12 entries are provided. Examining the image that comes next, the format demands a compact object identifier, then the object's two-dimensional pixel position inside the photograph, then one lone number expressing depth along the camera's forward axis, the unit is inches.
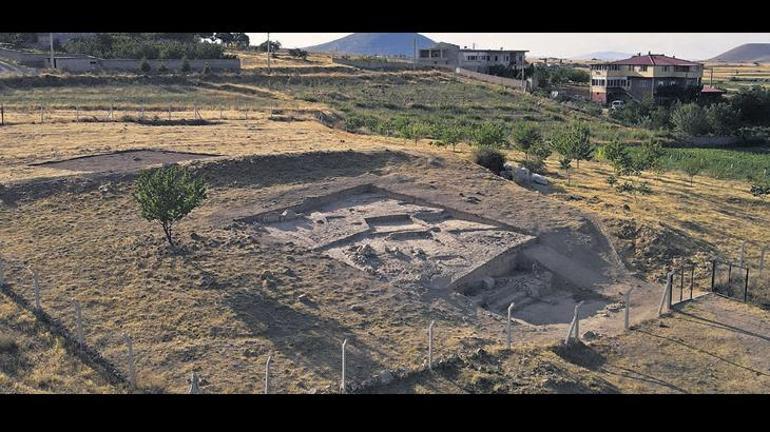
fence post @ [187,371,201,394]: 406.2
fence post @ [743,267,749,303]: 689.6
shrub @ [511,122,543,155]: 1378.0
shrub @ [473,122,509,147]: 1332.4
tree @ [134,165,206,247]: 684.1
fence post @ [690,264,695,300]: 712.3
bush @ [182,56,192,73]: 2566.4
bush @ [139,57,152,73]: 2477.9
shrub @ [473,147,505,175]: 1107.1
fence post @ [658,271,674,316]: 634.2
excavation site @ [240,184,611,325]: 692.7
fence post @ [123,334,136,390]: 460.4
